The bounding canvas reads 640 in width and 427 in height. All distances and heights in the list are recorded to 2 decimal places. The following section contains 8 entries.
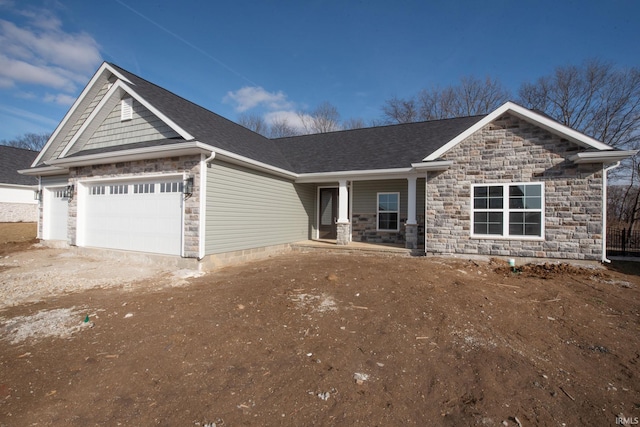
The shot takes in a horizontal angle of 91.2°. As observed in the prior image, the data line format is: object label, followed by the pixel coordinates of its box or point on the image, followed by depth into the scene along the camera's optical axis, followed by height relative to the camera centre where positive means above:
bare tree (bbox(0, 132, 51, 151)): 48.03 +10.19
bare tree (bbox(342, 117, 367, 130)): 32.56 +9.10
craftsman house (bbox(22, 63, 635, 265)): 8.21 +0.88
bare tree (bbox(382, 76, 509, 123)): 25.55 +9.52
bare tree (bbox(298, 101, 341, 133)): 32.97 +9.48
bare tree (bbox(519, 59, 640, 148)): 19.55 +7.44
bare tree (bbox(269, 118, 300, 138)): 35.78 +9.40
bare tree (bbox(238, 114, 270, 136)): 36.09 +10.22
